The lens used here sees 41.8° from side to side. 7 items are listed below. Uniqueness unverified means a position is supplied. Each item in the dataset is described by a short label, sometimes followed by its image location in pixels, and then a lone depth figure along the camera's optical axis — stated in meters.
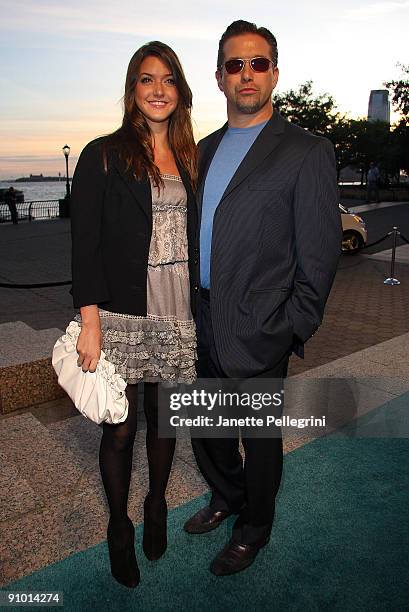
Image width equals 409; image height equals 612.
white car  13.28
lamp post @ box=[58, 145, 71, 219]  26.62
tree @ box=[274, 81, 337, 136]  50.94
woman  2.28
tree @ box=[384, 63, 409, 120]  44.16
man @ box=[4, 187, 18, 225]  23.66
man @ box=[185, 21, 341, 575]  2.34
